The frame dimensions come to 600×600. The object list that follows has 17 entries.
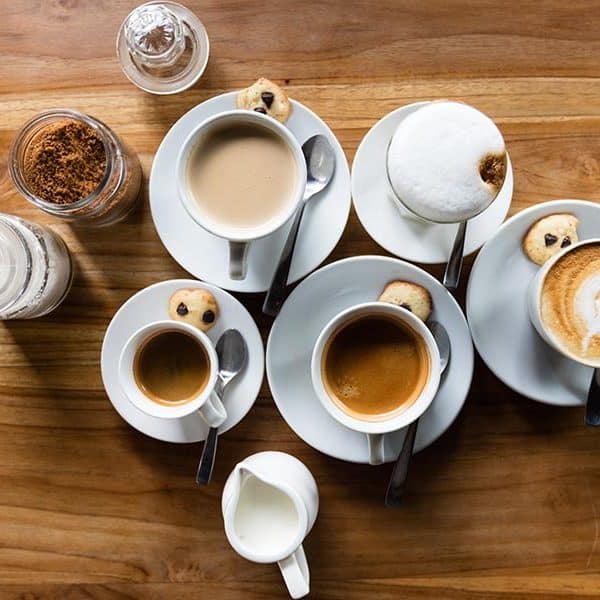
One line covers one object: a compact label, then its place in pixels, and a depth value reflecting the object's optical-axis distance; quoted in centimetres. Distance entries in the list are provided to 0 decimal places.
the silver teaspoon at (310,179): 115
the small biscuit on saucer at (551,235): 112
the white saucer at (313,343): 115
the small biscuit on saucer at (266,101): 114
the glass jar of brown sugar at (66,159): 113
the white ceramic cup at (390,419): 106
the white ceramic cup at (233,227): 108
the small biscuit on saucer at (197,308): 116
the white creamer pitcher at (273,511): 109
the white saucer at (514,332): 116
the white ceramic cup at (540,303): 107
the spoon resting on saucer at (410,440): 115
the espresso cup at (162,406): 112
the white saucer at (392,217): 115
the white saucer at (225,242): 115
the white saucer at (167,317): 118
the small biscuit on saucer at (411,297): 113
